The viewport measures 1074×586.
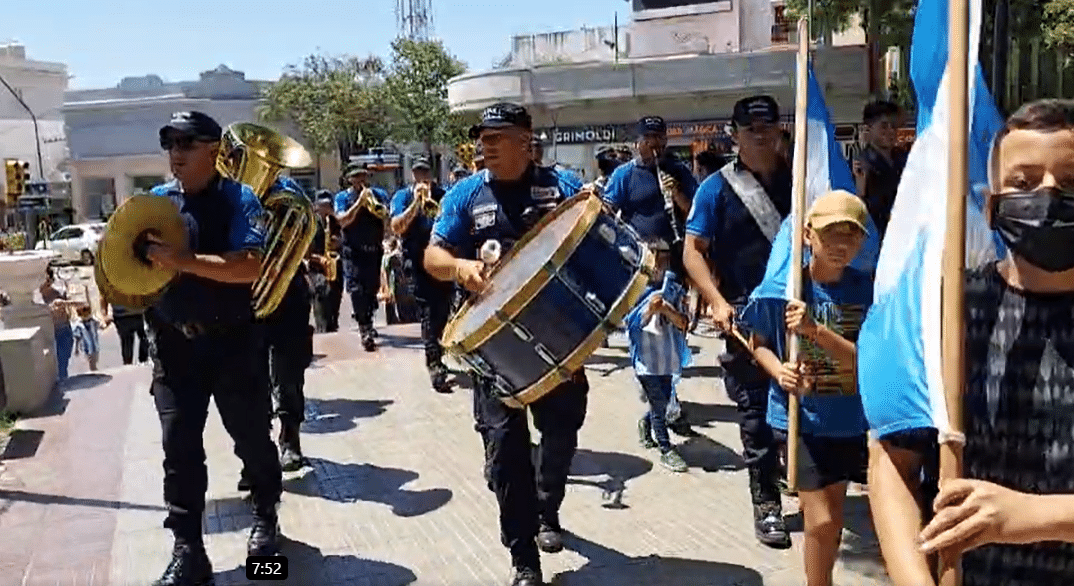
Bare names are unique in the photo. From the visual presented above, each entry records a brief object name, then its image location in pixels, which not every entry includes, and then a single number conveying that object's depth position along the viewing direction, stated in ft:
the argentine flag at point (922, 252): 6.09
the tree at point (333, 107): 153.58
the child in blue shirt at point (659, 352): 20.07
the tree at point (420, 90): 149.28
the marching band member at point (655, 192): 23.66
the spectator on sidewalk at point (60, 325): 32.27
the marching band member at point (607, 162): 32.27
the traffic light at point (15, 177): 57.62
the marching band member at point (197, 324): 13.79
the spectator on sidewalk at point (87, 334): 39.24
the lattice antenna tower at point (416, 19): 169.09
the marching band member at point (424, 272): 27.91
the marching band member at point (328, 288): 35.68
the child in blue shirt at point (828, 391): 11.66
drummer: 13.69
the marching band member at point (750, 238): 15.47
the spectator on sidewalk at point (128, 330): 34.82
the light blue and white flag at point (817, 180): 12.06
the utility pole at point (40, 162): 162.61
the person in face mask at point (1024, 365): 5.78
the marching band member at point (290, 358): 20.21
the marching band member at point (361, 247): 34.24
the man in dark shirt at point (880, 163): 18.03
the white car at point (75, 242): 108.88
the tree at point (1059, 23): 35.63
